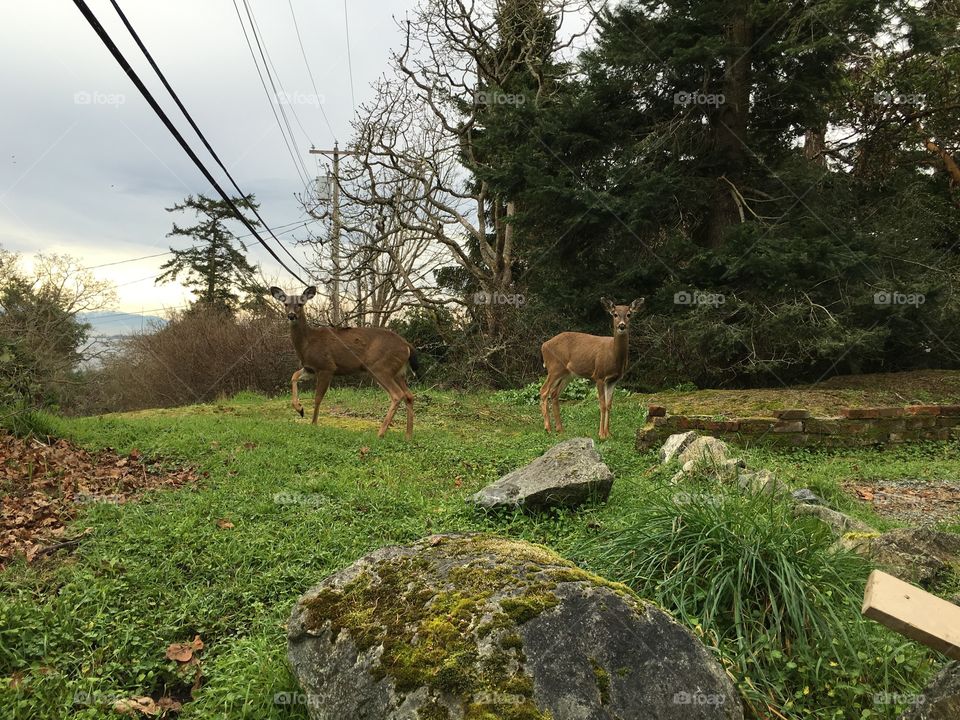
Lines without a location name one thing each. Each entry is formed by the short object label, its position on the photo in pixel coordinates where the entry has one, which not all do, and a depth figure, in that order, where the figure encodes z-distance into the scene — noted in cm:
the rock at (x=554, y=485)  525
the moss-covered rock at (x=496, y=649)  226
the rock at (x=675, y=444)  716
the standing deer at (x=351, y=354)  1086
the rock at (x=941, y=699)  187
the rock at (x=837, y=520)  450
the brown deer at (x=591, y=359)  995
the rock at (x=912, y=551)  369
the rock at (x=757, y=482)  420
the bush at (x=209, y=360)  1920
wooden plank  162
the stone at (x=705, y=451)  584
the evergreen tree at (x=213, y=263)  2675
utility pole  1966
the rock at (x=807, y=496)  534
